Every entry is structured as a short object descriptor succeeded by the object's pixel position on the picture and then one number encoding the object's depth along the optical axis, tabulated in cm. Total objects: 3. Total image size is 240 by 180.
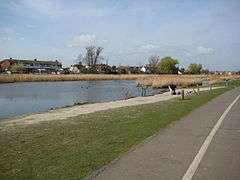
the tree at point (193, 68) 9424
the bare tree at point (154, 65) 8696
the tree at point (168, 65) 8264
